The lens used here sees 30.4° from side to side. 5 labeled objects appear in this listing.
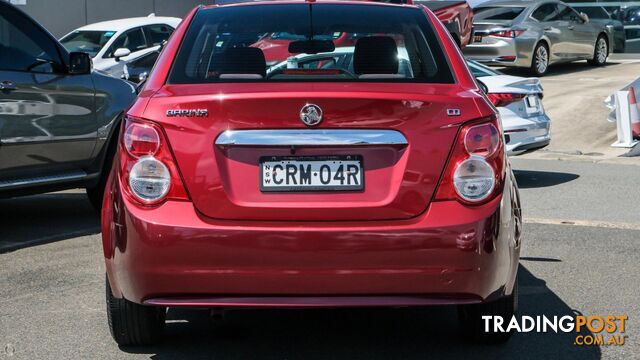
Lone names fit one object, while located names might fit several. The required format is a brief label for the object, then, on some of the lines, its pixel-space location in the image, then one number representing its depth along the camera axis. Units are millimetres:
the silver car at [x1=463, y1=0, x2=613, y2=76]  21312
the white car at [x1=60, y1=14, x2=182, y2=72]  18688
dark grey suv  8242
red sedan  4449
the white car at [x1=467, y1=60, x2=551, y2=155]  11891
